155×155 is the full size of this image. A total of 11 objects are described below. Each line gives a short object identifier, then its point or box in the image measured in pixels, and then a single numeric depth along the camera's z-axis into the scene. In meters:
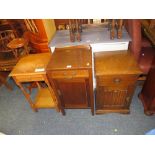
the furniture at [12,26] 2.51
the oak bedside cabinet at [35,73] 1.27
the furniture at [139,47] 1.29
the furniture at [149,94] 1.38
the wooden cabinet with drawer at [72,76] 1.15
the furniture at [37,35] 1.45
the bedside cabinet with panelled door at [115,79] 1.16
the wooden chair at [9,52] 1.72
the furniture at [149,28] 1.40
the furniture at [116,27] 1.28
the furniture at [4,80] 2.02
